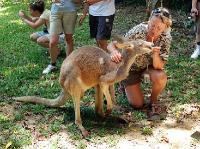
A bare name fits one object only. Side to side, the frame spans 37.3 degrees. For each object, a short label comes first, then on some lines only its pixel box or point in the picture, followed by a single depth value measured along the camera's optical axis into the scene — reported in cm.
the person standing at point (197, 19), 531
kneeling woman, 350
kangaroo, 338
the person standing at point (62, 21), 470
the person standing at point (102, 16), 440
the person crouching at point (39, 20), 544
